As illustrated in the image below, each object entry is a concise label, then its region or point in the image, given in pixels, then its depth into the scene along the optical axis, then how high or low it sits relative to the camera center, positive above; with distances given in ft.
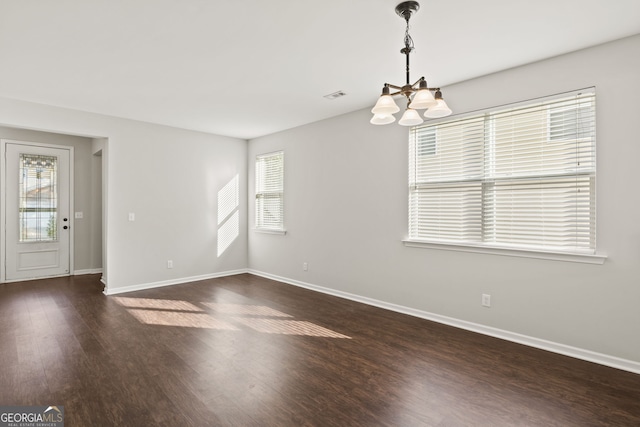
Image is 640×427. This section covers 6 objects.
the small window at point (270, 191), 19.07 +1.18
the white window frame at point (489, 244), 9.30 -1.08
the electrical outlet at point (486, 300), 10.94 -2.89
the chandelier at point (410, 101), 6.61 +2.25
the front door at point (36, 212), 17.88 -0.09
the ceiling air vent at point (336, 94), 12.61 +4.49
